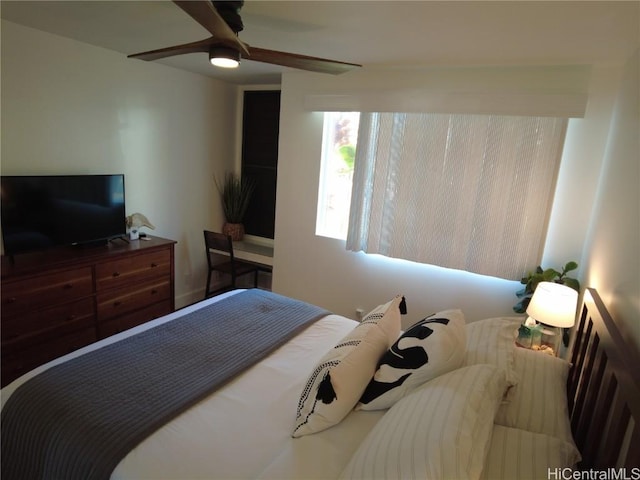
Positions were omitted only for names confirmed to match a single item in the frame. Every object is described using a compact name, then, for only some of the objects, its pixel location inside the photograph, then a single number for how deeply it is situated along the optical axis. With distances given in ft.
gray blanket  4.02
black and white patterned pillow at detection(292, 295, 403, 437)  4.36
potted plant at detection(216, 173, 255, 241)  13.65
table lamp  6.40
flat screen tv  7.91
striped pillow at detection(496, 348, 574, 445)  4.39
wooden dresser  7.49
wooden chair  11.85
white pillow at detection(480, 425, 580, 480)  3.64
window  10.55
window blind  8.19
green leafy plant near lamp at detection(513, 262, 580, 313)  7.63
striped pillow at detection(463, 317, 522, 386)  5.26
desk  12.47
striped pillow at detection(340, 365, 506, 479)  3.20
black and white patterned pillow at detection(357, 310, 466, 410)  4.55
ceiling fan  4.24
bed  3.48
